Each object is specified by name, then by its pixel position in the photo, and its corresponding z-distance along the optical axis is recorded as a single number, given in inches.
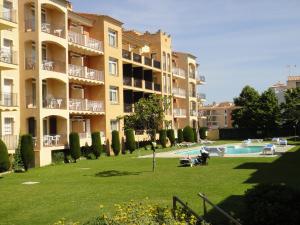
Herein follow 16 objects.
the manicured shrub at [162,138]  2037.4
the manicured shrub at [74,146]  1391.4
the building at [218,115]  6225.4
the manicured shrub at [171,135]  2151.8
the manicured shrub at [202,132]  2660.4
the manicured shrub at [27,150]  1163.3
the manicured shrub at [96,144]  1524.4
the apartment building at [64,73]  1288.1
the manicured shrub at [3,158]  1076.5
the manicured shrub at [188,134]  2373.8
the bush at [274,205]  403.5
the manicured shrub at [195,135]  2469.0
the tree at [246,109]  2783.0
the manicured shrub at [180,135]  2309.8
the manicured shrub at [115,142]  1644.9
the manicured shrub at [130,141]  1760.6
